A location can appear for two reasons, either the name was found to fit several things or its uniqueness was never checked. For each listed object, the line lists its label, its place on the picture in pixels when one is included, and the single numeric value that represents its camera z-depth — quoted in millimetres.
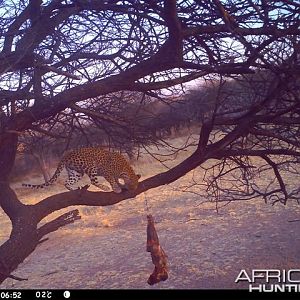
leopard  5840
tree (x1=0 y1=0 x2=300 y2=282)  3637
